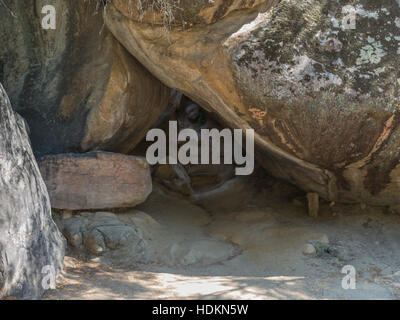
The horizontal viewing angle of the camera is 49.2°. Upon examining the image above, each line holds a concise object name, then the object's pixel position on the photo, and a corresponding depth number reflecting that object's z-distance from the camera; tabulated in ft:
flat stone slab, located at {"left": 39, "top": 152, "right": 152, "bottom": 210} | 15.11
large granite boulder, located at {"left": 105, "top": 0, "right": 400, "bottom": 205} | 13.73
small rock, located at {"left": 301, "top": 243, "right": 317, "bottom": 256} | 14.83
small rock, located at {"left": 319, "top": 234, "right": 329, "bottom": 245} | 15.53
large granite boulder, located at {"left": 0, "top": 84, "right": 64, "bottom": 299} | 9.70
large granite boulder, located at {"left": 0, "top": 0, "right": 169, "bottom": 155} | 16.70
